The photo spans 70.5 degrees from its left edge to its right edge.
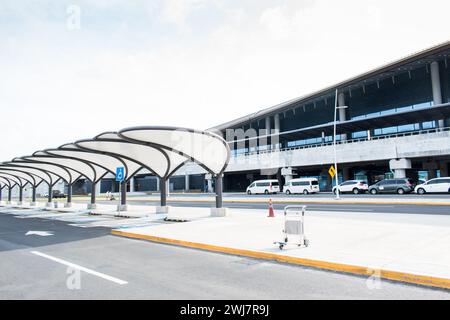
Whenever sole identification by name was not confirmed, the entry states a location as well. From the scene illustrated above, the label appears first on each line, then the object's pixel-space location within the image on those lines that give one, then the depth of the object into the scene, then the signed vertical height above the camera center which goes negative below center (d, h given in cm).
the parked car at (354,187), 3550 -90
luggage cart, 822 -125
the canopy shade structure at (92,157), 2166 +240
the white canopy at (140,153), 1925 +211
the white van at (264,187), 4336 -68
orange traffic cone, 1599 -157
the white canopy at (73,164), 2548 +221
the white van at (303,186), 3919 -64
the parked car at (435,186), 2864 -92
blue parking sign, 1933 +81
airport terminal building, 3569 +767
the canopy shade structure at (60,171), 3159 +189
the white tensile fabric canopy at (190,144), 1591 +225
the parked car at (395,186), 3144 -85
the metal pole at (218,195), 1769 -63
